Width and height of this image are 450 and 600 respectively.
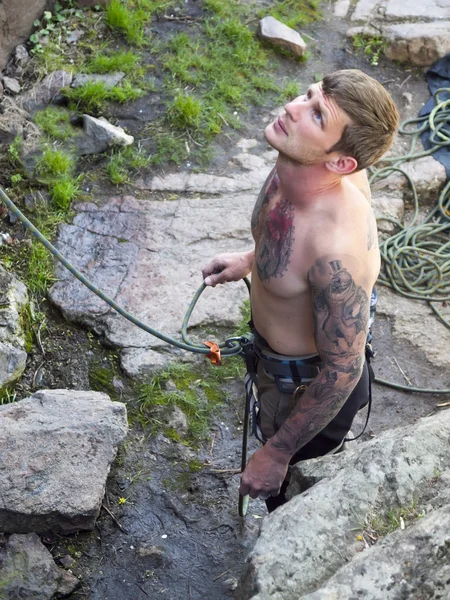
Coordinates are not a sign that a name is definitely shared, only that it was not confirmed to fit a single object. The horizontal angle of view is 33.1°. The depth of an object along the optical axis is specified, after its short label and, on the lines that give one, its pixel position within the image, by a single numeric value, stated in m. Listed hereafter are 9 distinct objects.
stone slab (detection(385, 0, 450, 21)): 6.81
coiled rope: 4.84
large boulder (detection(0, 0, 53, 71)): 5.53
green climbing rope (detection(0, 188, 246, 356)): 3.00
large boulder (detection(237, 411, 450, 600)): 2.12
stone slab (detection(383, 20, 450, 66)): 6.43
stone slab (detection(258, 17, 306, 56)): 6.29
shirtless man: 2.36
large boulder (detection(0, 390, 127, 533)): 3.13
